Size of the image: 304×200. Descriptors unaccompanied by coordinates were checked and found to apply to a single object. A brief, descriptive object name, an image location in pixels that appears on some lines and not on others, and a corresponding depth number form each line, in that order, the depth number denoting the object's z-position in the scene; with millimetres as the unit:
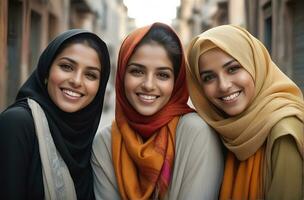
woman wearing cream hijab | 2221
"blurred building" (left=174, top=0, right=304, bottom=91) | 7105
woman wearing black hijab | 2350
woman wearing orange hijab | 2479
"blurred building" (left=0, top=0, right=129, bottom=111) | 6599
